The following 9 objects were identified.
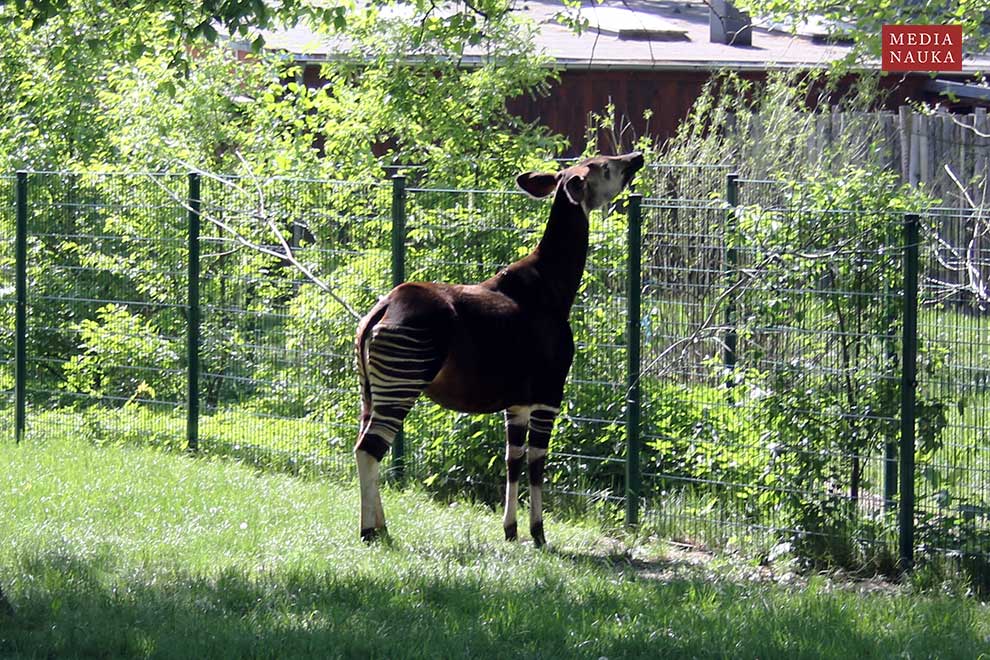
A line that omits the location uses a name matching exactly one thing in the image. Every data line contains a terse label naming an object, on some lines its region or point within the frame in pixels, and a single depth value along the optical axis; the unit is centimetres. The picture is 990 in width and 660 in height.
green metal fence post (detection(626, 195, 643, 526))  1986
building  4662
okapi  1766
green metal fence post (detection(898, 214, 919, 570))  1748
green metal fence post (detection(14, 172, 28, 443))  2647
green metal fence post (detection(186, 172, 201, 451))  2448
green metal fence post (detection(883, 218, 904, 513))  1794
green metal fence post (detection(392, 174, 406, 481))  2209
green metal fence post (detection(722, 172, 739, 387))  1926
